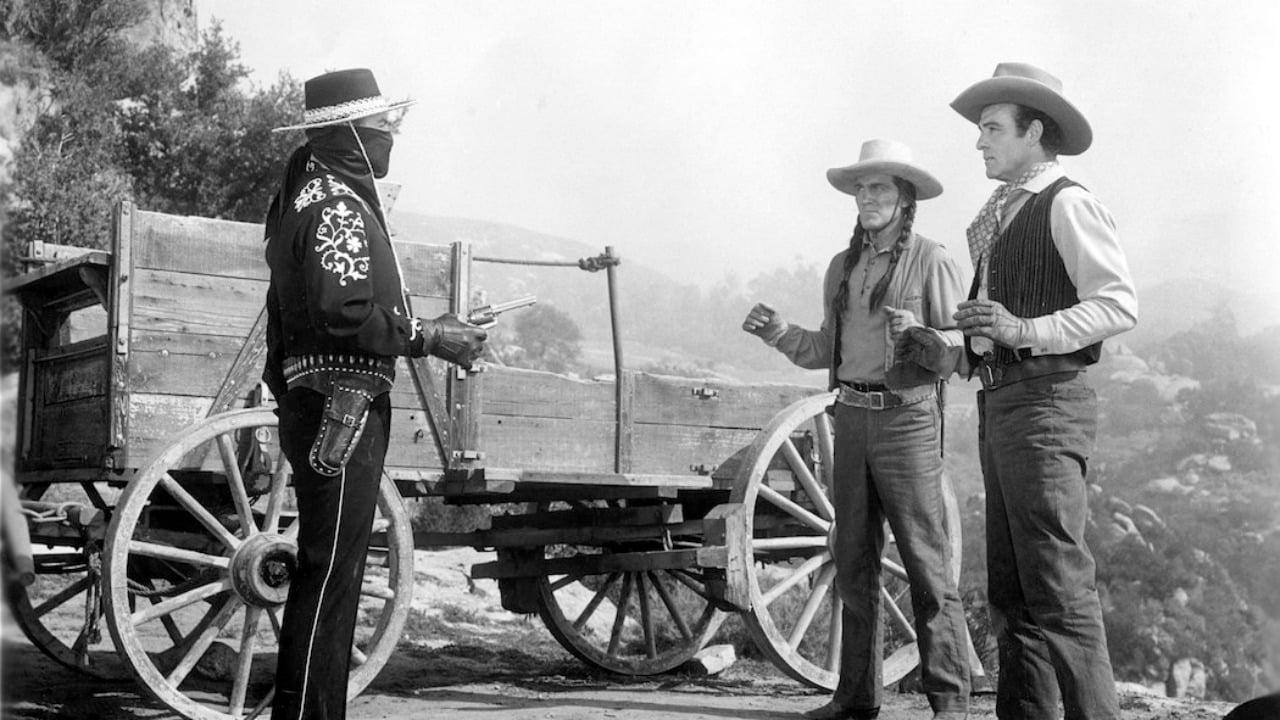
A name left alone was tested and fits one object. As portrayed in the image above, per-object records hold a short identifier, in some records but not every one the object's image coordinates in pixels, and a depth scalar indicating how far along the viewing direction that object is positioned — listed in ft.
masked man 12.75
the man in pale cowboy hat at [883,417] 16.90
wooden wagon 16.70
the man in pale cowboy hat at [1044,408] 12.19
